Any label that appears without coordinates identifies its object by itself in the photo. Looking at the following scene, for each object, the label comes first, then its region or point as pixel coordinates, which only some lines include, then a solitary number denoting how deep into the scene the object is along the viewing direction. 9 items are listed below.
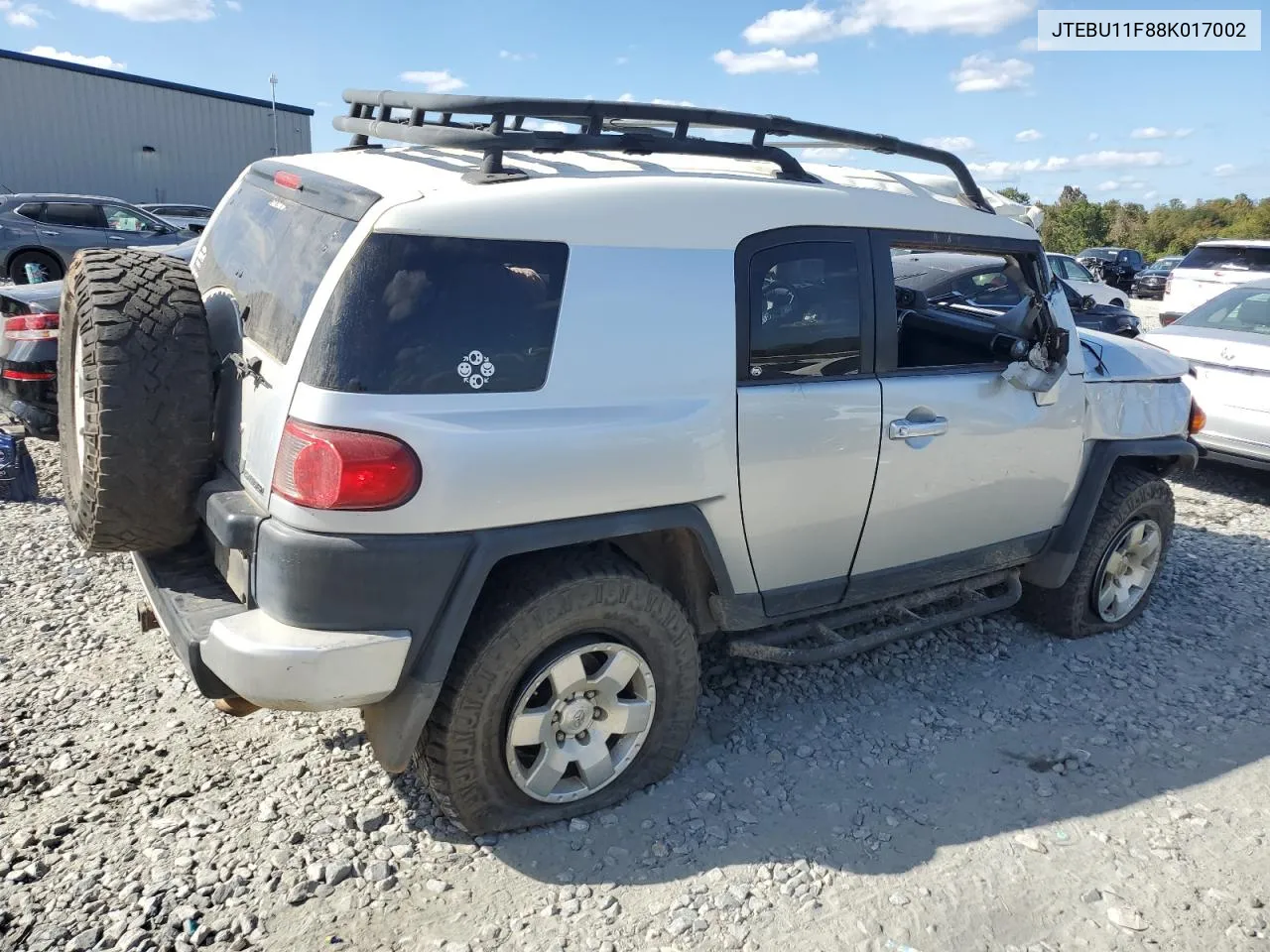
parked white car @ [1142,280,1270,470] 6.52
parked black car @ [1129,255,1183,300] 28.02
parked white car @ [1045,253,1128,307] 16.34
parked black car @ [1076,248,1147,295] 28.86
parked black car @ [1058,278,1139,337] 14.55
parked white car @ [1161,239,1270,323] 13.27
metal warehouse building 25.28
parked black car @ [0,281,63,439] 4.91
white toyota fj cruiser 2.40
